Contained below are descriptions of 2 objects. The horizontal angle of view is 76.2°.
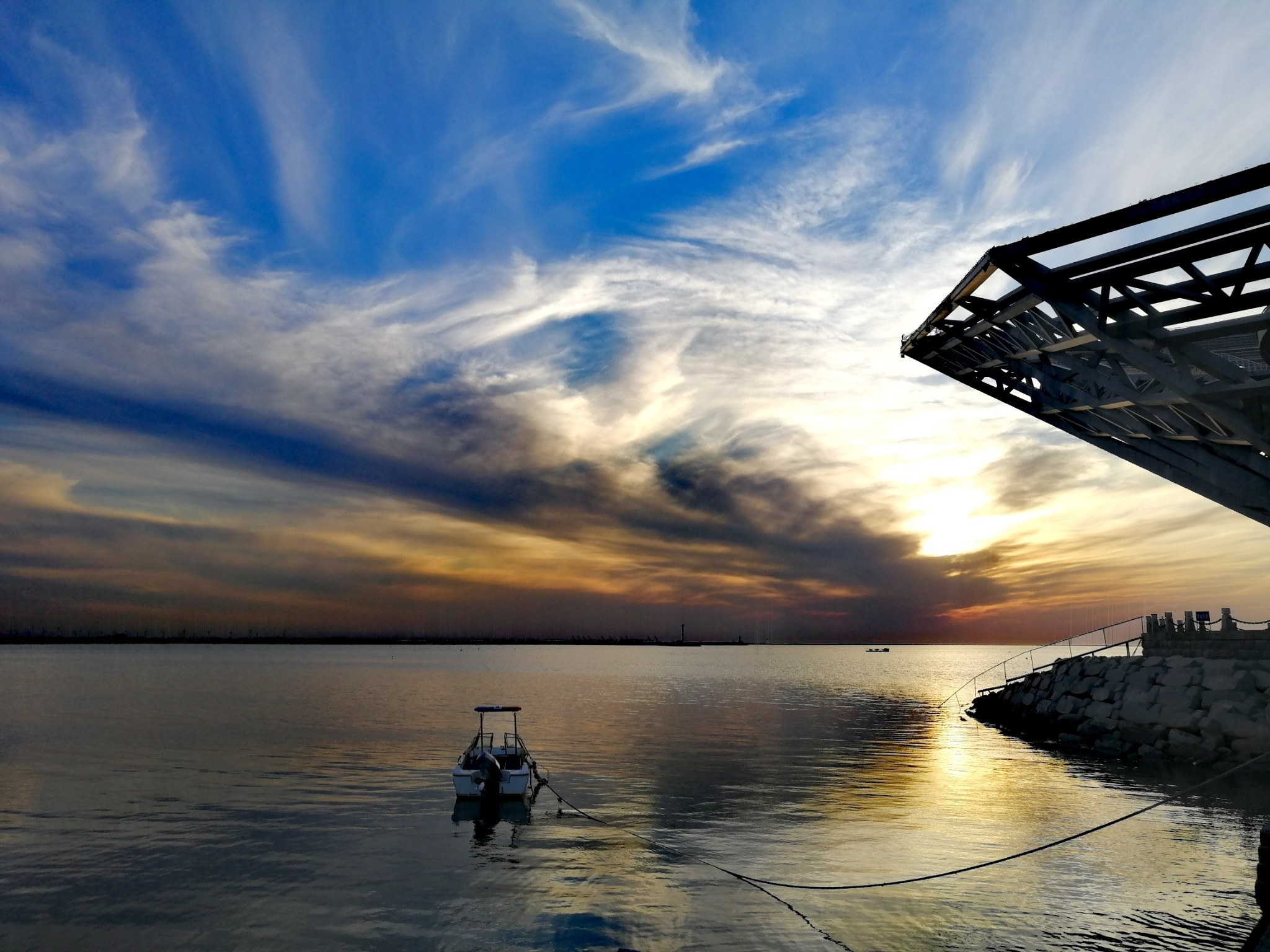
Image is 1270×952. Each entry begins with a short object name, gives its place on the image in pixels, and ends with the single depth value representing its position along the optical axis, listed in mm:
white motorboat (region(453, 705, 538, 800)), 29906
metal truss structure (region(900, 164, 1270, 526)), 14305
